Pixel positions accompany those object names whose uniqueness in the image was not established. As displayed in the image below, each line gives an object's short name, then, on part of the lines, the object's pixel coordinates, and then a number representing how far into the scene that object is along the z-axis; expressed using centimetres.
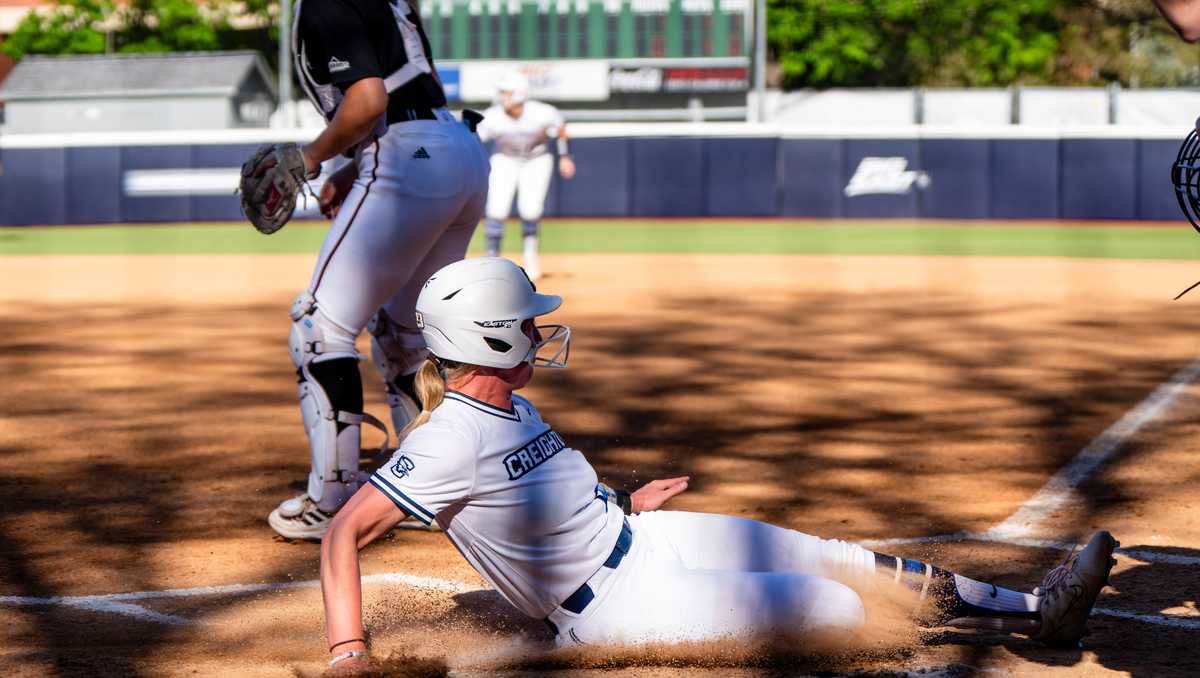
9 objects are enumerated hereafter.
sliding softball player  368
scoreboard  3556
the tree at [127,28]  6128
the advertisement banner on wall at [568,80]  3934
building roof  4375
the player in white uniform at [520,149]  1641
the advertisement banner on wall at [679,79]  3659
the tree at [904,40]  5762
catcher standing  517
